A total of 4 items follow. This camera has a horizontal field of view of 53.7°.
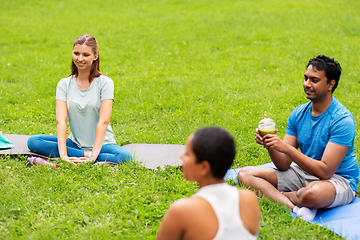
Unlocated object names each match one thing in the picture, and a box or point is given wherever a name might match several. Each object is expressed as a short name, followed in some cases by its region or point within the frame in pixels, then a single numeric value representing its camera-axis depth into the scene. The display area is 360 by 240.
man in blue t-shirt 3.61
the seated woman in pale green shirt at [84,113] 4.67
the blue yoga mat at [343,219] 3.38
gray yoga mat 4.82
